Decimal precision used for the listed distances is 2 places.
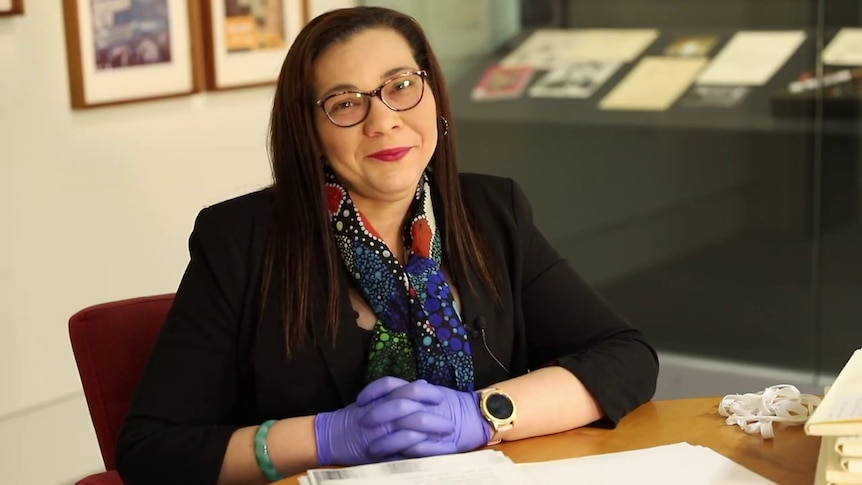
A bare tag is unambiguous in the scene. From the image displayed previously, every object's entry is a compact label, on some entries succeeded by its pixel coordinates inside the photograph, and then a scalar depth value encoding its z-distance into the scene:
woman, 1.76
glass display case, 3.91
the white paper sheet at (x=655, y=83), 4.15
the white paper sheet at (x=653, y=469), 1.49
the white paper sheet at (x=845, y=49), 3.77
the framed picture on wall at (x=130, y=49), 3.46
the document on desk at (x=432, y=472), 1.48
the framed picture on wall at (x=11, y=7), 3.22
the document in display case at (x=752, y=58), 3.93
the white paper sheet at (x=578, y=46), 4.26
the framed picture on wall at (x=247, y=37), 3.97
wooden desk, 1.55
